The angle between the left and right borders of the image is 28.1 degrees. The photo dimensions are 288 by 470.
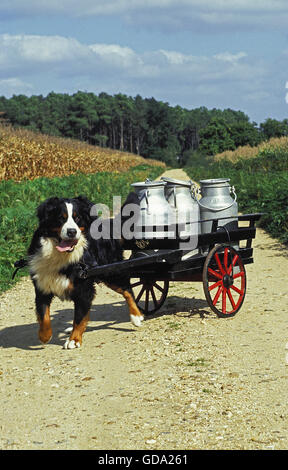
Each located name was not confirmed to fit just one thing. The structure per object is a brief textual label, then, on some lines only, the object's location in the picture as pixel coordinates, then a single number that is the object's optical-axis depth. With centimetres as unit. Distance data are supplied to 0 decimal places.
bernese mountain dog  518
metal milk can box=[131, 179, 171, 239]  598
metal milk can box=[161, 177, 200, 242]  627
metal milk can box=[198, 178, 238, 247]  661
